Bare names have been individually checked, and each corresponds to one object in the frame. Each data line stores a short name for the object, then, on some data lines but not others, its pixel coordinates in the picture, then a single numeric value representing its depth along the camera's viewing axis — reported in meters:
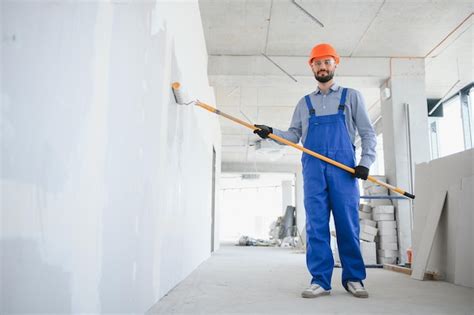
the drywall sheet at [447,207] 2.58
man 2.06
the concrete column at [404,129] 4.53
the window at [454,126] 5.98
